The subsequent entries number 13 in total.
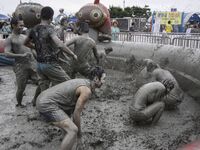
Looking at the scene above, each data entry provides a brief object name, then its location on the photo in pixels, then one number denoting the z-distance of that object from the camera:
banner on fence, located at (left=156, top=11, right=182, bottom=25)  17.94
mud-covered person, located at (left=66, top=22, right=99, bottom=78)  7.02
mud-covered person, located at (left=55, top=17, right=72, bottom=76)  6.23
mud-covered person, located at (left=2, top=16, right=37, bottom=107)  6.11
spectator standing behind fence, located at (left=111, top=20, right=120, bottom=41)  14.47
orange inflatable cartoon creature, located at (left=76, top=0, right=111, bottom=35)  11.46
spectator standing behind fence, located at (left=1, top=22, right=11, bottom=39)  16.17
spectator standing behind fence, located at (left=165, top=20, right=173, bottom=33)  16.80
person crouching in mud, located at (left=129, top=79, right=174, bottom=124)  5.49
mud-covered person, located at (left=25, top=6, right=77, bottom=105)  5.15
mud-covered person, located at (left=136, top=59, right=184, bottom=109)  6.49
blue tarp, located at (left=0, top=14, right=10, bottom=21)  27.50
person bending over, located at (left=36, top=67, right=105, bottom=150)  3.82
